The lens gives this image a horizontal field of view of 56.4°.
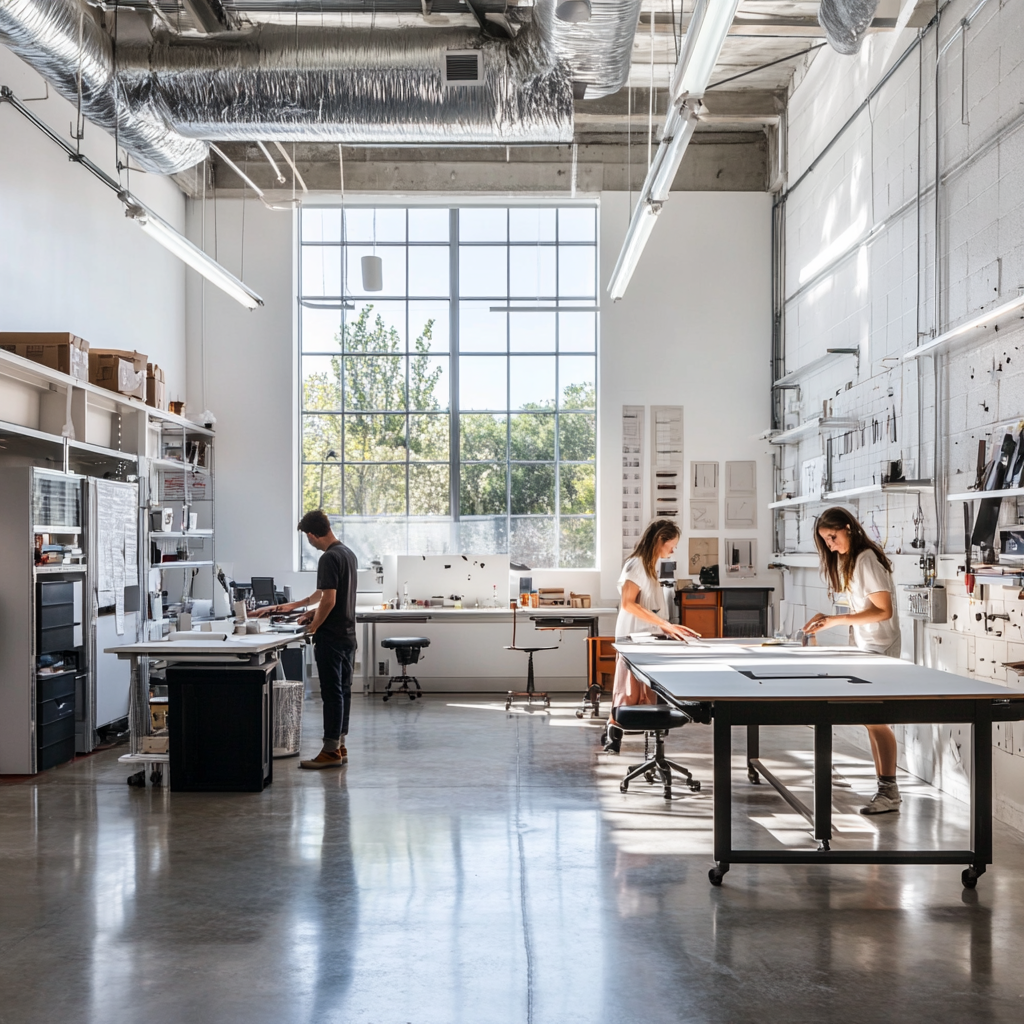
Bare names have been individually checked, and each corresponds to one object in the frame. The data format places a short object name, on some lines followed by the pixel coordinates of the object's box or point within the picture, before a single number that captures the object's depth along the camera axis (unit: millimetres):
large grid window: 9805
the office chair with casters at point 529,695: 8293
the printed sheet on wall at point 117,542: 6562
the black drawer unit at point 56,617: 5789
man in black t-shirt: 5695
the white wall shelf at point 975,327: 4309
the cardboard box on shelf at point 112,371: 6875
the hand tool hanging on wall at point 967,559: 4883
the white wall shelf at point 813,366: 7076
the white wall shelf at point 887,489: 5680
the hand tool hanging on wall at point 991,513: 4562
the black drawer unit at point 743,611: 8859
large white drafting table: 3574
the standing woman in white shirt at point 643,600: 5434
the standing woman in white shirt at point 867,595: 4801
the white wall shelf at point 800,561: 7999
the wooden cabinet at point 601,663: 8438
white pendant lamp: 8812
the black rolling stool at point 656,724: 4949
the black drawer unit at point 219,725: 5234
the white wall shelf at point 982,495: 4270
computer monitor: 8633
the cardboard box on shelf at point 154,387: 7684
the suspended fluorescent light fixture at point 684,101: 3850
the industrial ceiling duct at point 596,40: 5160
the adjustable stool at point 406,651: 8523
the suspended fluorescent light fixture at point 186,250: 5625
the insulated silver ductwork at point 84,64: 4918
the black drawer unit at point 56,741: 5738
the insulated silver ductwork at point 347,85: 5789
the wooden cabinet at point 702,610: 8797
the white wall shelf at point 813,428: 6917
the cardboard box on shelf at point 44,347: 6102
